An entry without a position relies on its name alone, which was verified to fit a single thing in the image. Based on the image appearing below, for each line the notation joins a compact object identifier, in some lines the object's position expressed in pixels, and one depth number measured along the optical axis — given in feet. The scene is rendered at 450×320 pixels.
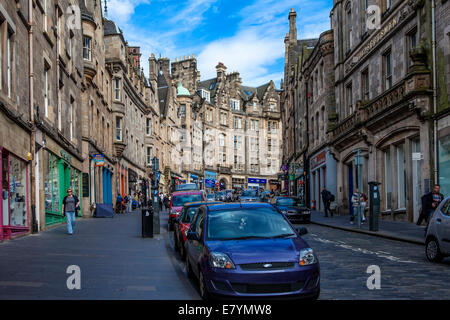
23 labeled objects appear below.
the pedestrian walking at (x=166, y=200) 159.49
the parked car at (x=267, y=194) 194.64
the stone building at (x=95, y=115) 103.35
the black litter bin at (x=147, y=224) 59.16
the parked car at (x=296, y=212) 88.53
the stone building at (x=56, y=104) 64.28
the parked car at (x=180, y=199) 72.23
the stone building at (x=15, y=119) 50.34
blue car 22.63
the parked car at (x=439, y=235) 35.94
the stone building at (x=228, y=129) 282.97
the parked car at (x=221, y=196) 184.45
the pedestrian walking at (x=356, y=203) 74.44
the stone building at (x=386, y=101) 69.31
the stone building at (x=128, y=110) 144.56
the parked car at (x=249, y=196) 132.98
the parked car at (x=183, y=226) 42.02
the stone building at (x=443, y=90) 64.49
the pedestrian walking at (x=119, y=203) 130.23
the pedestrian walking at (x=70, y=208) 60.18
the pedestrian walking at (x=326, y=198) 104.78
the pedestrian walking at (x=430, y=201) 54.95
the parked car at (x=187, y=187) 128.53
